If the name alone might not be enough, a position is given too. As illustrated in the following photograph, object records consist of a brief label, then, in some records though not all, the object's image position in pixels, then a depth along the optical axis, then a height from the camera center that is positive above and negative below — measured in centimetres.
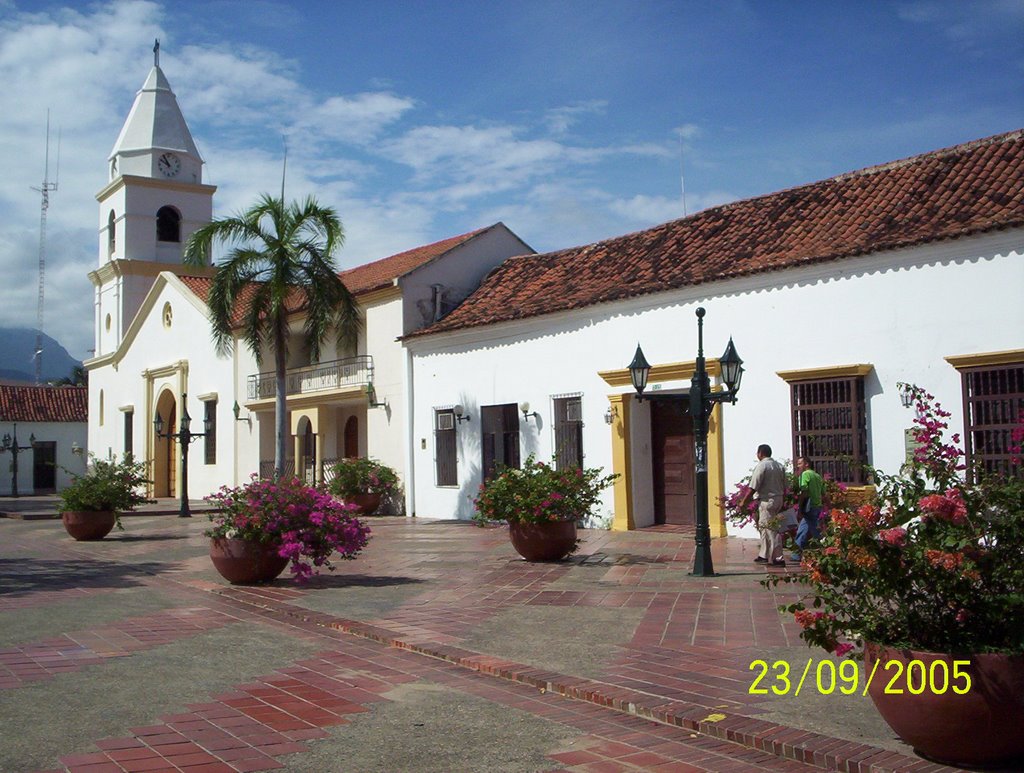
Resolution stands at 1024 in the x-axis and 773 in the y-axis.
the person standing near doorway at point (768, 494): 1236 -58
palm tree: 2294 +416
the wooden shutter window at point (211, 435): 3275 +71
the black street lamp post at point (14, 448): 4584 +57
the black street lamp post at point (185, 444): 2569 +35
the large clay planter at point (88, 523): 1850 -117
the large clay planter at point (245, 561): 1141 -119
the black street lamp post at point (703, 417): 1145 +36
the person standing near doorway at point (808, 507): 1218 -74
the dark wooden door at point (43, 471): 4975 -55
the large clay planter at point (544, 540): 1295 -115
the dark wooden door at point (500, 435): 2064 +35
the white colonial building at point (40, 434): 4925 +130
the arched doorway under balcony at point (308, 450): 2825 +14
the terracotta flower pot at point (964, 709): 449 -120
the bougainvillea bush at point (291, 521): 1120 -73
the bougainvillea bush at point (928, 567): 461 -57
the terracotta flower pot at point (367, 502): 2370 -111
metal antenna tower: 7029 +1900
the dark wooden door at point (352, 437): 2845 +50
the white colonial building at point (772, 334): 1309 +180
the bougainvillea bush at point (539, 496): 1275 -56
